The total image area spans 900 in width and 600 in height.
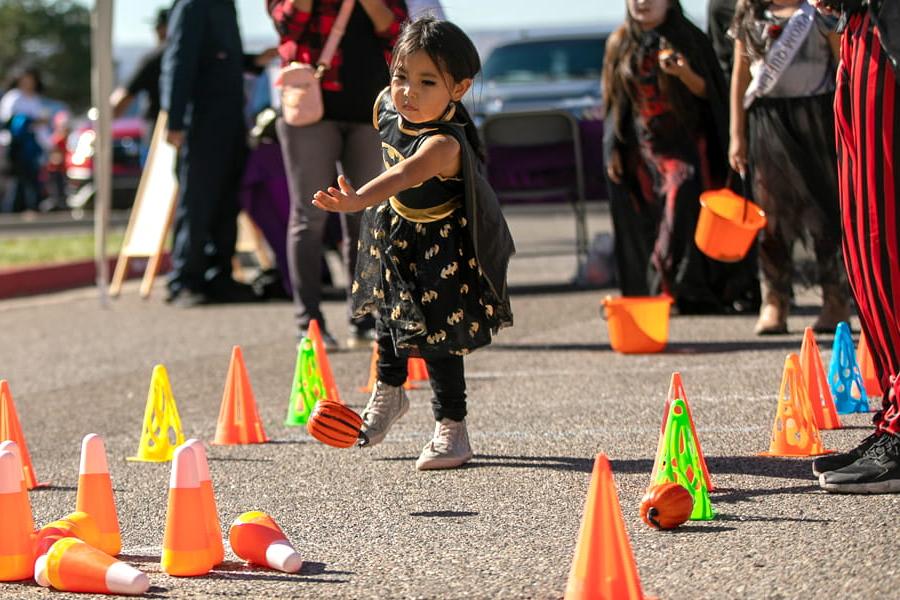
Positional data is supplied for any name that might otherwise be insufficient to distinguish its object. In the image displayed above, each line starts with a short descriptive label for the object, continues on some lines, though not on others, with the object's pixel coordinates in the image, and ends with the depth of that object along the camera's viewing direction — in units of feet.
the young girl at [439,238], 33.25
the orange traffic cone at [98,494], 27.32
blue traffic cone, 38.91
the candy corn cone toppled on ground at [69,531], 26.03
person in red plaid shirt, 49.72
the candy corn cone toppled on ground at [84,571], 24.47
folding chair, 74.95
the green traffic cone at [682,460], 28.32
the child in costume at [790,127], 47.26
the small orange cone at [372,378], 40.16
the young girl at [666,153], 55.97
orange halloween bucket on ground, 50.11
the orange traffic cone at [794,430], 33.59
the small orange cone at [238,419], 38.84
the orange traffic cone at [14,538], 25.91
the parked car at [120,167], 161.70
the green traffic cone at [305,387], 41.11
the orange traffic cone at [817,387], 36.67
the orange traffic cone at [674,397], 28.74
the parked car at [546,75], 92.32
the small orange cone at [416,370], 47.21
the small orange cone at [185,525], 25.62
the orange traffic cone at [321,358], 41.09
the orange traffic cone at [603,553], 22.30
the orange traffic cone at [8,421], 35.47
